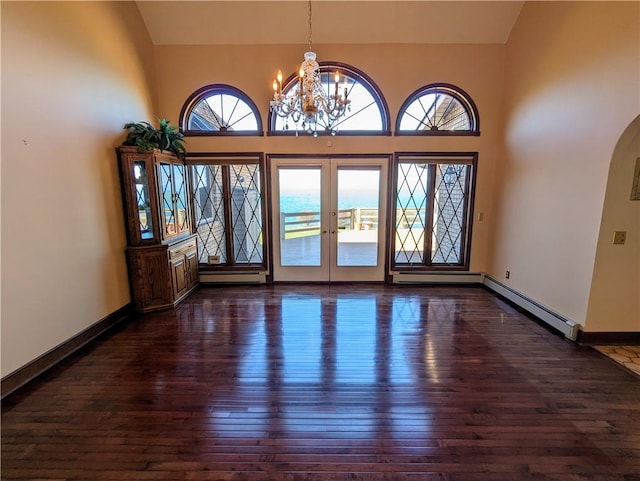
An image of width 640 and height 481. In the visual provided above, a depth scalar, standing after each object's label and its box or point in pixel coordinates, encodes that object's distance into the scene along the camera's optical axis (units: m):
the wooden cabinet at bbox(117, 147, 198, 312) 3.47
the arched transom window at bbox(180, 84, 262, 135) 4.45
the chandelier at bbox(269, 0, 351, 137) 2.65
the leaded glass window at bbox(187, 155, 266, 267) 4.63
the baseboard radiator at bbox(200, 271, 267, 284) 4.83
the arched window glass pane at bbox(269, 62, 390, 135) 4.39
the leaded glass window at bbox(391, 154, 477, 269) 4.60
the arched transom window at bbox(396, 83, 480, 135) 4.43
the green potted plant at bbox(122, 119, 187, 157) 3.47
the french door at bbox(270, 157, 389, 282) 4.61
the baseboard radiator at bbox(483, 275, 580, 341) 3.01
